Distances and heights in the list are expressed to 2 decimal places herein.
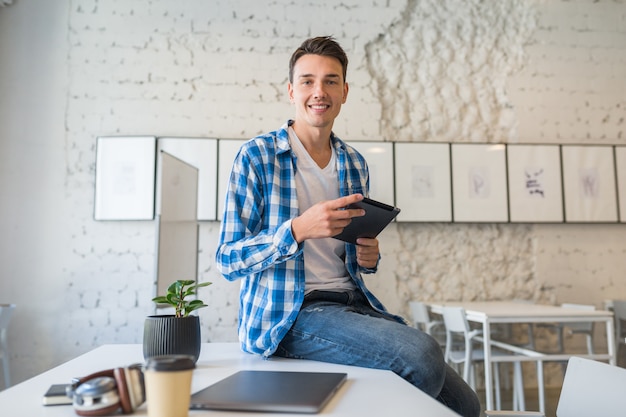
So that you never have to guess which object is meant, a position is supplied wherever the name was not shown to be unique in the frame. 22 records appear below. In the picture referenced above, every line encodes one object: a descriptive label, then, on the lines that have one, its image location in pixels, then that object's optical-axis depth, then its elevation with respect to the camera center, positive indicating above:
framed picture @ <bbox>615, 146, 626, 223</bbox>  4.10 +0.54
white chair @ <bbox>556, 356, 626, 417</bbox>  0.94 -0.28
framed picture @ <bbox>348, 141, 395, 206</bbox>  3.90 +0.58
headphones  0.71 -0.21
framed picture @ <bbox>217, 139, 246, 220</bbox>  3.79 +0.60
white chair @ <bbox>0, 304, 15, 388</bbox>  3.28 -0.58
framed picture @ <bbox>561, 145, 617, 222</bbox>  4.07 +0.48
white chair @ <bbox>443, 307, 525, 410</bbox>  2.88 -0.66
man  1.12 -0.02
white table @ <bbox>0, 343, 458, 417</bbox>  0.73 -0.25
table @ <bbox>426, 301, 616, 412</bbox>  2.73 -0.41
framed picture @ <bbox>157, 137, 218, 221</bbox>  3.77 +0.63
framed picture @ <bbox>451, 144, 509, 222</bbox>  3.97 +0.48
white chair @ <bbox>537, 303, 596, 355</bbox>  3.38 -0.61
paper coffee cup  0.68 -0.19
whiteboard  2.92 +0.12
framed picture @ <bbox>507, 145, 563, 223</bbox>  4.00 +0.48
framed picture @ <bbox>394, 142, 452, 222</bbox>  3.93 +0.48
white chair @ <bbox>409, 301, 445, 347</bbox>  3.45 -0.54
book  0.76 -0.23
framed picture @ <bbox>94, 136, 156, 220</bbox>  3.73 +0.49
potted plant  1.06 -0.19
